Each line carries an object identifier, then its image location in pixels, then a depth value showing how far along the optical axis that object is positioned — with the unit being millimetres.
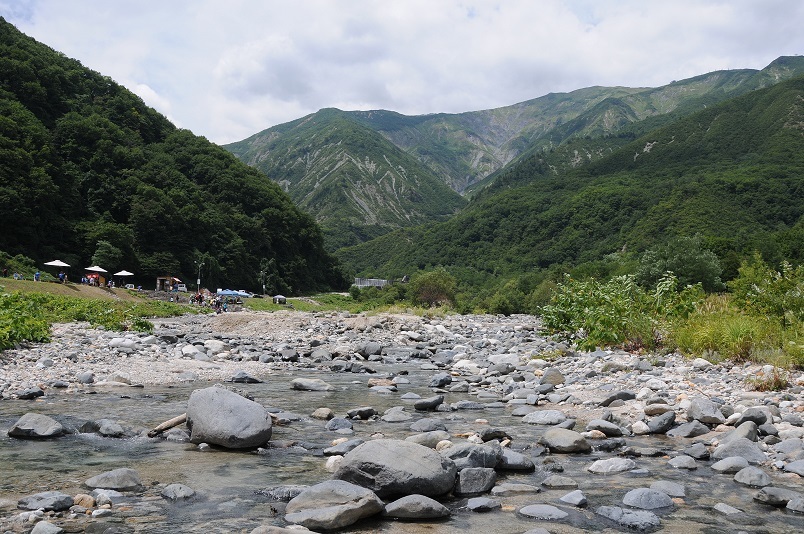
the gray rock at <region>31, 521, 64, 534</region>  4254
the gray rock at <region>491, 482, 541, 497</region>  5754
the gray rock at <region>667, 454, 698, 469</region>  6547
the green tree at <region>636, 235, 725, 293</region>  41938
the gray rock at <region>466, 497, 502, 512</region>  5297
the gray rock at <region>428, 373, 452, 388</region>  14109
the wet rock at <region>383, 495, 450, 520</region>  5043
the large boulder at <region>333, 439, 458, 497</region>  5465
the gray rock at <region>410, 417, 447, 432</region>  8688
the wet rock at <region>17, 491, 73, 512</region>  4844
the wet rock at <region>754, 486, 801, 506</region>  5219
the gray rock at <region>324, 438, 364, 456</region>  7162
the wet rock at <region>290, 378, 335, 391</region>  13008
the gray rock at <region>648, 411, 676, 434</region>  8250
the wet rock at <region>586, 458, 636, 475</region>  6450
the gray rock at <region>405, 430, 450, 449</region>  7469
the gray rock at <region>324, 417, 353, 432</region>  8789
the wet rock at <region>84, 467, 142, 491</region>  5520
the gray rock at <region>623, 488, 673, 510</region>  5289
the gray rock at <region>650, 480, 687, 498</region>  5599
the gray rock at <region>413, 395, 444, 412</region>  10547
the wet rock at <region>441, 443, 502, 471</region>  6273
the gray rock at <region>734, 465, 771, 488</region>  5848
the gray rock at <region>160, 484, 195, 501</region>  5359
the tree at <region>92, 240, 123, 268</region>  64750
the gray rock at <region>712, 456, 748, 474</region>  6328
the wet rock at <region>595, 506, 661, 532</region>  4844
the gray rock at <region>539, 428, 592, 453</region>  7277
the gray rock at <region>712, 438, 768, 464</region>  6625
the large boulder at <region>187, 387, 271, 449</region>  7371
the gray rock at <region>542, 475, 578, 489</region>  5927
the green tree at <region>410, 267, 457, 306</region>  71062
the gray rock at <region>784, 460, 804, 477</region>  6082
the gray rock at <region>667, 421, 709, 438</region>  7902
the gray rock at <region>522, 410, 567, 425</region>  9195
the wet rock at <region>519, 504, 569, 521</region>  5043
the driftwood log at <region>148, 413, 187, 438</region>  7906
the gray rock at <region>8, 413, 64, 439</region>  7402
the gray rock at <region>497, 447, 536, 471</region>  6516
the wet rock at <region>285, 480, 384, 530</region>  4715
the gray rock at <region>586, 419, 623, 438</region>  8156
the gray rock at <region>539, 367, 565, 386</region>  12812
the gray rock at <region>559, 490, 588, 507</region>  5340
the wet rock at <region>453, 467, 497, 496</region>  5797
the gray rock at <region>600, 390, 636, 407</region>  10227
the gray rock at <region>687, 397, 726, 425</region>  8242
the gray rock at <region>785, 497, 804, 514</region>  5087
